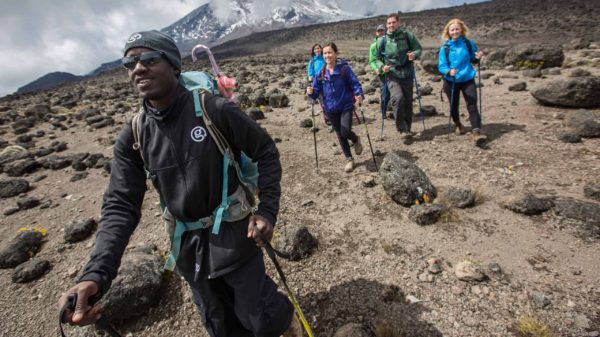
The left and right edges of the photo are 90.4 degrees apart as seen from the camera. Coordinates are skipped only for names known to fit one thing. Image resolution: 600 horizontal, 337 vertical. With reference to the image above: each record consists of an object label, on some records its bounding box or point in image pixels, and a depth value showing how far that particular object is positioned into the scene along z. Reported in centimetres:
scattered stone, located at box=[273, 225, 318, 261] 418
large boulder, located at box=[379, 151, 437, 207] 496
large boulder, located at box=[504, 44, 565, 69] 1255
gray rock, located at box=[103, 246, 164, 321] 344
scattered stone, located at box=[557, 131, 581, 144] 594
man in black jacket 201
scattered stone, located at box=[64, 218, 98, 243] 540
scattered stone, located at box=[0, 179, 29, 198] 804
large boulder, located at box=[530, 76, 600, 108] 709
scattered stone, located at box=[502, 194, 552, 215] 430
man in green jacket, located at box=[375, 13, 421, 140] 698
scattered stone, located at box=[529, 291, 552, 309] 303
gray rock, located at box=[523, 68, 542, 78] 1126
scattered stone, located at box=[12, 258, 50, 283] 455
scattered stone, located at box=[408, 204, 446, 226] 449
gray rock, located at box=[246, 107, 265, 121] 1178
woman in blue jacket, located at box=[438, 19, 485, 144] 638
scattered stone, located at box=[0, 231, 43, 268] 502
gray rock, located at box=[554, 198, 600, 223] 388
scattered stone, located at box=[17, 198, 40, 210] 716
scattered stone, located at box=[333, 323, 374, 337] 280
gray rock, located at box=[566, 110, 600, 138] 593
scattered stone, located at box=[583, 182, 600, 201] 441
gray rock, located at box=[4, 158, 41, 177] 946
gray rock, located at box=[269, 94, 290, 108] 1337
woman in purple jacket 598
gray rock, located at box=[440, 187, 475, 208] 468
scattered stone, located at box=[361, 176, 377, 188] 582
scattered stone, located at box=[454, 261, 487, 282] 342
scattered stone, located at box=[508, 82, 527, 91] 985
